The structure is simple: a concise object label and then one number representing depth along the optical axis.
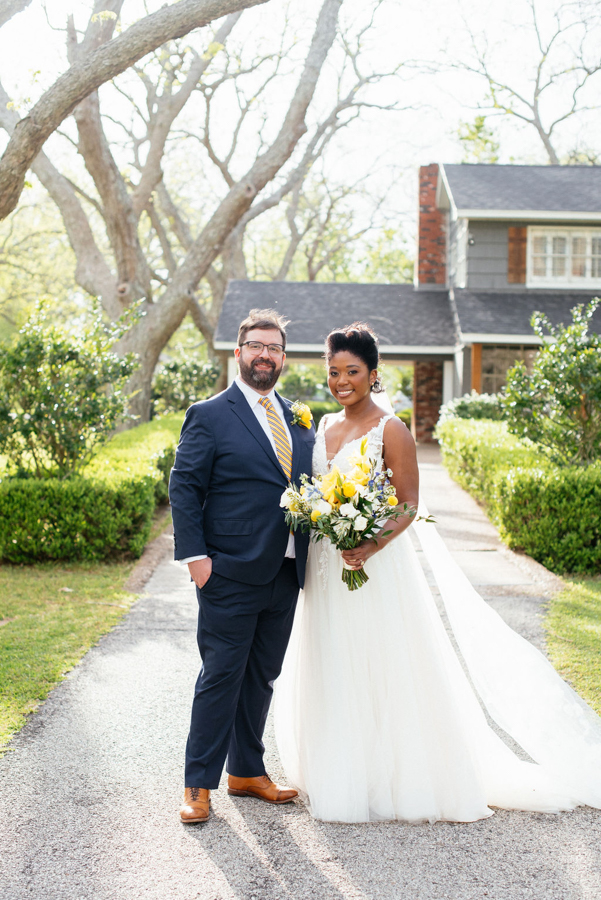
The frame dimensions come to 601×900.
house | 19.70
